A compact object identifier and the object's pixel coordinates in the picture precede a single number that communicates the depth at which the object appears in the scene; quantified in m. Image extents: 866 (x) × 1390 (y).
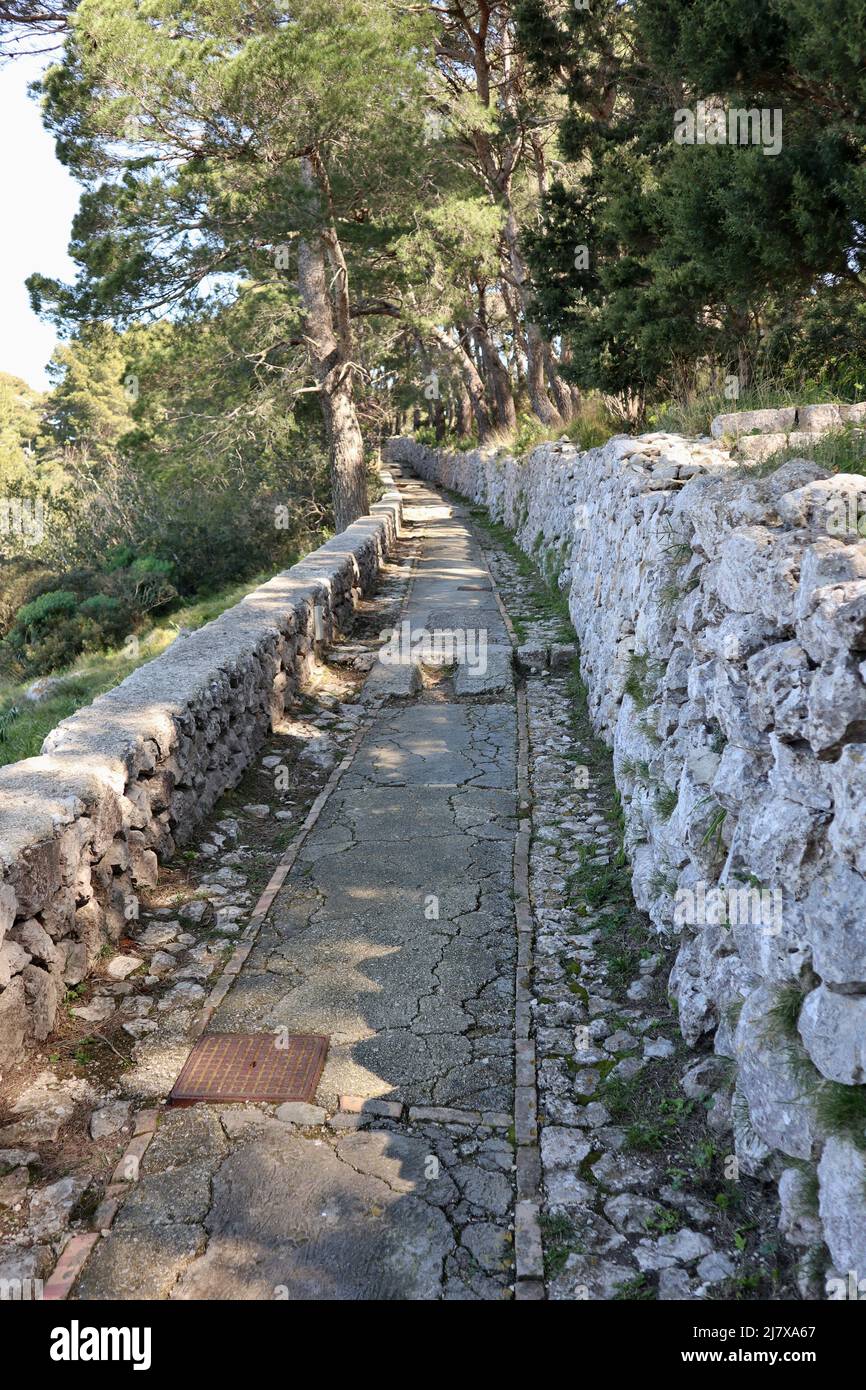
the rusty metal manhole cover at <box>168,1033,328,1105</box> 3.87
